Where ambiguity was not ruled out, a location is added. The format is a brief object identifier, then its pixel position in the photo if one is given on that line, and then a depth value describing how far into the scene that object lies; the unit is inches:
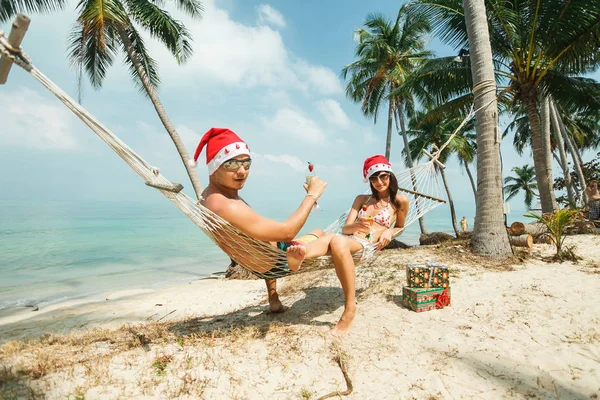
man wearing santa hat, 66.7
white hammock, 63.2
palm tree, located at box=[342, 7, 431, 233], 446.6
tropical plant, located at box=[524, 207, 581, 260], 143.5
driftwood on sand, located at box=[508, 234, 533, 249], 164.7
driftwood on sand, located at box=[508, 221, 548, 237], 220.6
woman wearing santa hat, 97.7
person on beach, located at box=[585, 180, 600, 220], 243.8
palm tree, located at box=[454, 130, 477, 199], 568.7
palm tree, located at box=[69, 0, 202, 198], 232.0
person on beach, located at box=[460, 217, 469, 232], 666.2
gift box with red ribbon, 91.4
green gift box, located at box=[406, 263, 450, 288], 94.8
